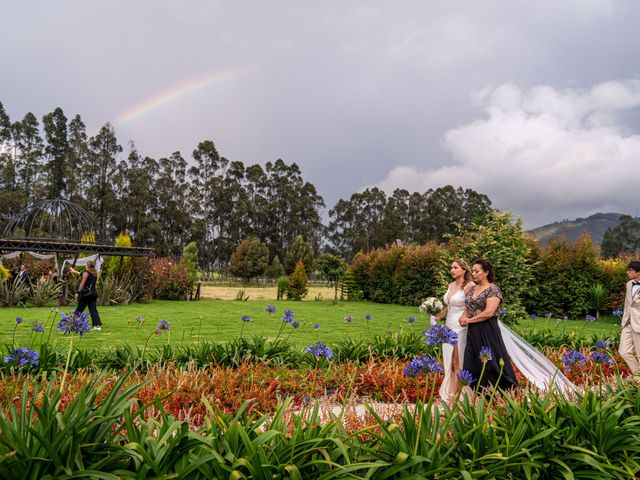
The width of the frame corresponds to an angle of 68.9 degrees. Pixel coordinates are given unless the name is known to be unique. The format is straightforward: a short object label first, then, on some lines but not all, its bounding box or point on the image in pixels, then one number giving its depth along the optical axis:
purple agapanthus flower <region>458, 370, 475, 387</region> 2.72
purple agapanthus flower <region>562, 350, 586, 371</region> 3.59
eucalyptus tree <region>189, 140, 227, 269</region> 61.44
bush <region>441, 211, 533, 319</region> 11.49
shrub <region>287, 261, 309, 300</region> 25.00
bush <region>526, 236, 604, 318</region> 17.16
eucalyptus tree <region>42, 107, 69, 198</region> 53.84
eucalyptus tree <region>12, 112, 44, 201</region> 53.28
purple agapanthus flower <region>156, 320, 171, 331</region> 4.77
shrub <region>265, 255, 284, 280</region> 49.88
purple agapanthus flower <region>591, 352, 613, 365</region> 3.50
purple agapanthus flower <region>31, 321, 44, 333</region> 4.50
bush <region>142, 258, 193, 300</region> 21.08
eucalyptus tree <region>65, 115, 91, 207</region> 52.38
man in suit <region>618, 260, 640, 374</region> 6.39
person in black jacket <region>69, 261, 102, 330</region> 10.02
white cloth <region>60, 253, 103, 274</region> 17.36
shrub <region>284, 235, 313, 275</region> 48.78
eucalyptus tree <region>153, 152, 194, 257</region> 59.59
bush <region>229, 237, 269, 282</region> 46.78
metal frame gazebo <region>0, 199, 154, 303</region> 16.08
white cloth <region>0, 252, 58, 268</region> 17.88
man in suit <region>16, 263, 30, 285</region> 16.42
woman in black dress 4.79
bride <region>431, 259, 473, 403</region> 5.25
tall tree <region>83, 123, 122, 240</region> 53.38
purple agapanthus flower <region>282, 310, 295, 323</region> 4.68
